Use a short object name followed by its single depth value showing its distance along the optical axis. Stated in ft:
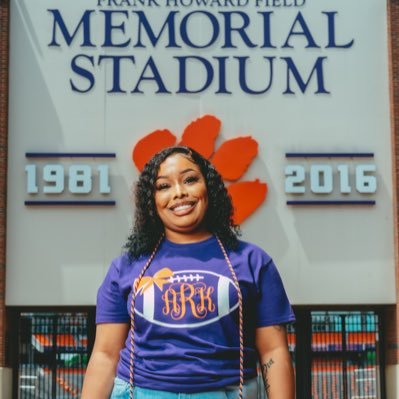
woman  10.02
